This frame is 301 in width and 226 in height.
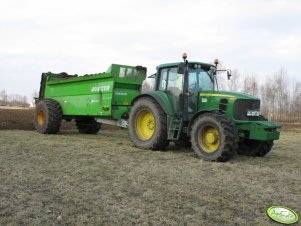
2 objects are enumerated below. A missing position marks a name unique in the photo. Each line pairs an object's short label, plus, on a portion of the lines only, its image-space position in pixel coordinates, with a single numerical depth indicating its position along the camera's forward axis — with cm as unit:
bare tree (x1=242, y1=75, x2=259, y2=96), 4097
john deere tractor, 802
